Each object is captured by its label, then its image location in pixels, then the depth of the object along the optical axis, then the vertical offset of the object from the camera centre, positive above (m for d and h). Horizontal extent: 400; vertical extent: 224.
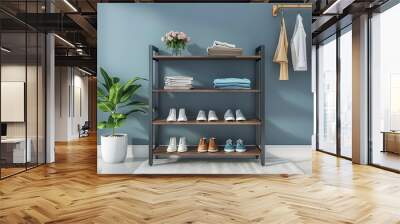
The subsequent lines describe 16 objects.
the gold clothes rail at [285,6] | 4.41 +1.31
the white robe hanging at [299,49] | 4.29 +0.75
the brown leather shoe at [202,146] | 4.23 -0.43
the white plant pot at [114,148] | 4.30 -0.45
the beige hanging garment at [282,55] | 4.26 +0.68
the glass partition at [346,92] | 6.00 +0.31
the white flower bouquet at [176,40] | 4.18 +0.86
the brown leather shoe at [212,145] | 4.25 -0.43
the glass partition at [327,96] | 6.75 +0.29
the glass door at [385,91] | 4.80 +0.27
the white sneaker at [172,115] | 4.24 -0.05
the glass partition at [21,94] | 4.43 +0.24
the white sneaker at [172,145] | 4.24 -0.42
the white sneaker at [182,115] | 4.24 -0.05
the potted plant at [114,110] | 4.25 +0.01
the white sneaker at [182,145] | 4.25 -0.42
